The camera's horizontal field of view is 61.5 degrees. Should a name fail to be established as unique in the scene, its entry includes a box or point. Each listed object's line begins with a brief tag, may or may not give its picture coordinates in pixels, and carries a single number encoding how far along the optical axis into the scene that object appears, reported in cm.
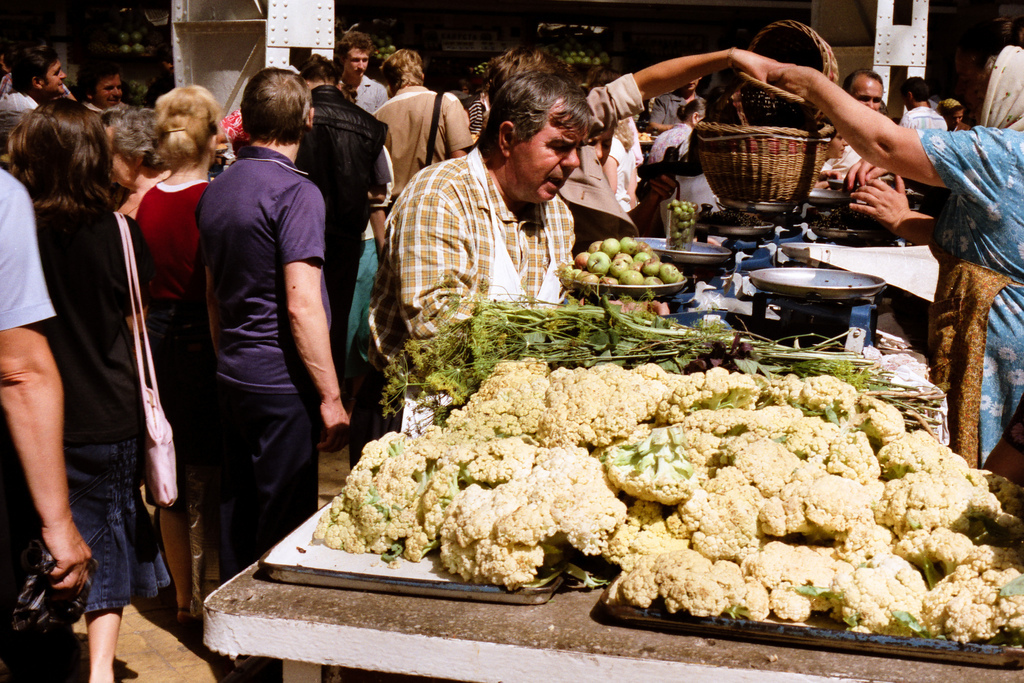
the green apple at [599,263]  294
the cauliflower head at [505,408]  175
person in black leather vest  469
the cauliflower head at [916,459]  155
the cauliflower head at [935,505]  142
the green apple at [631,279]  287
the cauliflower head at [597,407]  165
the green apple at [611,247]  313
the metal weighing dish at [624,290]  270
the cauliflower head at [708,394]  172
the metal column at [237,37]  520
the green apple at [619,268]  292
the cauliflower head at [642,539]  143
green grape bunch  378
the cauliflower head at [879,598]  129
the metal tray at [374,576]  141
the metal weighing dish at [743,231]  413
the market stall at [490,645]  125
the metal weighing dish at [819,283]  298
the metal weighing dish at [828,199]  476
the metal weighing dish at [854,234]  408
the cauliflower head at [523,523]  139
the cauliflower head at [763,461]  147
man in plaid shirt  239
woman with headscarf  263
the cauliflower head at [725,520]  141
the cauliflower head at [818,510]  140
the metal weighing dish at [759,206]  367
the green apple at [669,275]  296
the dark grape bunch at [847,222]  414
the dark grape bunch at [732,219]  418
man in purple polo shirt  264
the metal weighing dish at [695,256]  363
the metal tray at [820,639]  124
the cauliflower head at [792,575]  131
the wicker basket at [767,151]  338
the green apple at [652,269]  299
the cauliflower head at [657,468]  146
